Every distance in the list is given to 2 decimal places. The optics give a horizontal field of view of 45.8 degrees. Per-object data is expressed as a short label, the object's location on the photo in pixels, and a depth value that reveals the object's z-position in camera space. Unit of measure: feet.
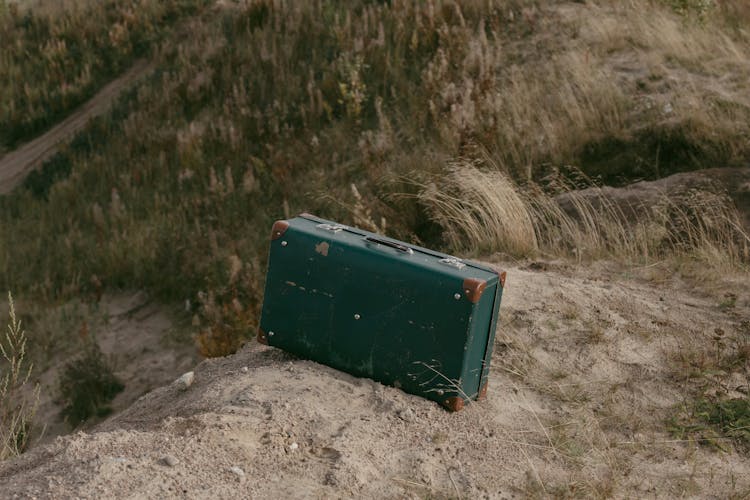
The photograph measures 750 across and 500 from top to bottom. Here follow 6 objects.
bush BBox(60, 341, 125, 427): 24.62
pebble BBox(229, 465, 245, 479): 11.73
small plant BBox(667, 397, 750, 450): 14.32
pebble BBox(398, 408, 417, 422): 13.76
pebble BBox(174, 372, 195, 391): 15.70
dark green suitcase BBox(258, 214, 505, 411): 13.76
